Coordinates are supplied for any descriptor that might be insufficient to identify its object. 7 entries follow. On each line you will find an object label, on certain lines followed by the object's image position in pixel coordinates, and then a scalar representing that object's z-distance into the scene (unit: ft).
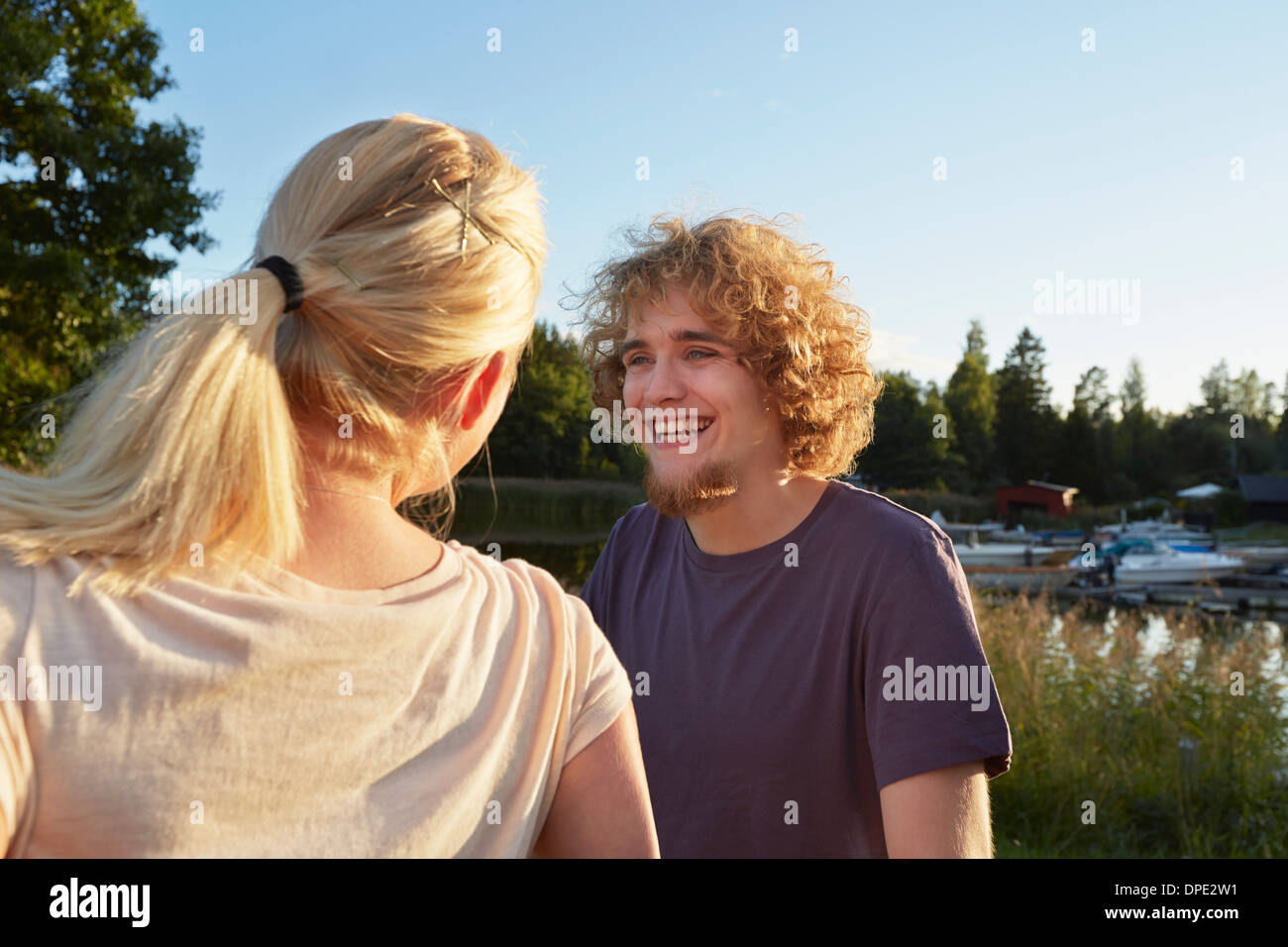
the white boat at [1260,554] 106.63
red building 144.97
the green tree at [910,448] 92.35
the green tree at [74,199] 40.60
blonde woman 3.38
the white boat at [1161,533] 122.59
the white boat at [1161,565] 91.76
